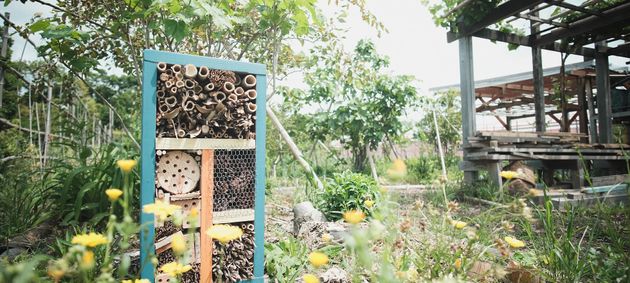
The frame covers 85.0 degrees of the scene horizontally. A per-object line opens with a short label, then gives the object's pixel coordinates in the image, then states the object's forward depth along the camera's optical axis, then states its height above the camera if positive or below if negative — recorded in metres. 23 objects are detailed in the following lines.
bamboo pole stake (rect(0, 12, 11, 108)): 3.14 +1.09
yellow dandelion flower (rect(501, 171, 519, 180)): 1.40 -0.11
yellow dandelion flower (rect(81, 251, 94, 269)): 0.78 -0.24
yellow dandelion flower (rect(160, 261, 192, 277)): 0.99 -0.34
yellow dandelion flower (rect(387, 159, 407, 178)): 0.99 -0.06
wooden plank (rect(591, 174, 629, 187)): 4.59 -0.44
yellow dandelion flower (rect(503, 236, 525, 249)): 1.31 -0.36
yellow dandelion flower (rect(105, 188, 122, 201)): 0.91 -0.10
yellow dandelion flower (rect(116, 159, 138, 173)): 0.92 -0.03
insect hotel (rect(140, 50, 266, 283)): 1.56 +0.00
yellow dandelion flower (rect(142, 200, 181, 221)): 0.97 -0.16
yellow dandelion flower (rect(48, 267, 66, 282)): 0.83 -0.28
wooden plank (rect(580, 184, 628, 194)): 3.84 -0.49
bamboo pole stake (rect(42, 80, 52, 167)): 3.73 +0.39
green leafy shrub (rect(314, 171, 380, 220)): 3.05 -0.39
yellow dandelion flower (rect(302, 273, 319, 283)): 1.04 -0.39
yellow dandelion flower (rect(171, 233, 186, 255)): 0.89 -0.24
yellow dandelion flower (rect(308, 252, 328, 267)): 0.93 -0.29
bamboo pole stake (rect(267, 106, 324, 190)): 3.64 -0.04
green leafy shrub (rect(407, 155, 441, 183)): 8.10 -0.49
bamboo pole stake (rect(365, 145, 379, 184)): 6.61 -0.06
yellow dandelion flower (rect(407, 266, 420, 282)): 1.45 -0.53
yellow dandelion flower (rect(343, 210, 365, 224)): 0.92 -0.18
